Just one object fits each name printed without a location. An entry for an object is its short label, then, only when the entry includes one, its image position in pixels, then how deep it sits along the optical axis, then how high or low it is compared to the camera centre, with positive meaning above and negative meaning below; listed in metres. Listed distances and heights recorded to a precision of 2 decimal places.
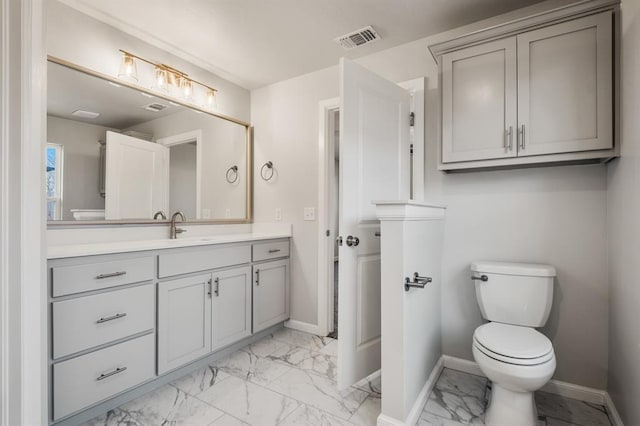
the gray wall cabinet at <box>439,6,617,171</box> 1.59 +0.64
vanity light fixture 2.20 +1.05
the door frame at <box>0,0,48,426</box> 1.14 +0.00
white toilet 1.40 -0.61
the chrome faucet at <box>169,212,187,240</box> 2.48 -0.14
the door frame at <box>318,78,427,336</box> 2.78 -0.02
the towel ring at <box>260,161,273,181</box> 3.08 +0.41
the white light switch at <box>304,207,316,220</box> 2.85 +0.00
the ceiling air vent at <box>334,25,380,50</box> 2.23 +1.29
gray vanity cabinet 1.50 -0.59
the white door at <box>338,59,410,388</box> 1.77 +0.12
